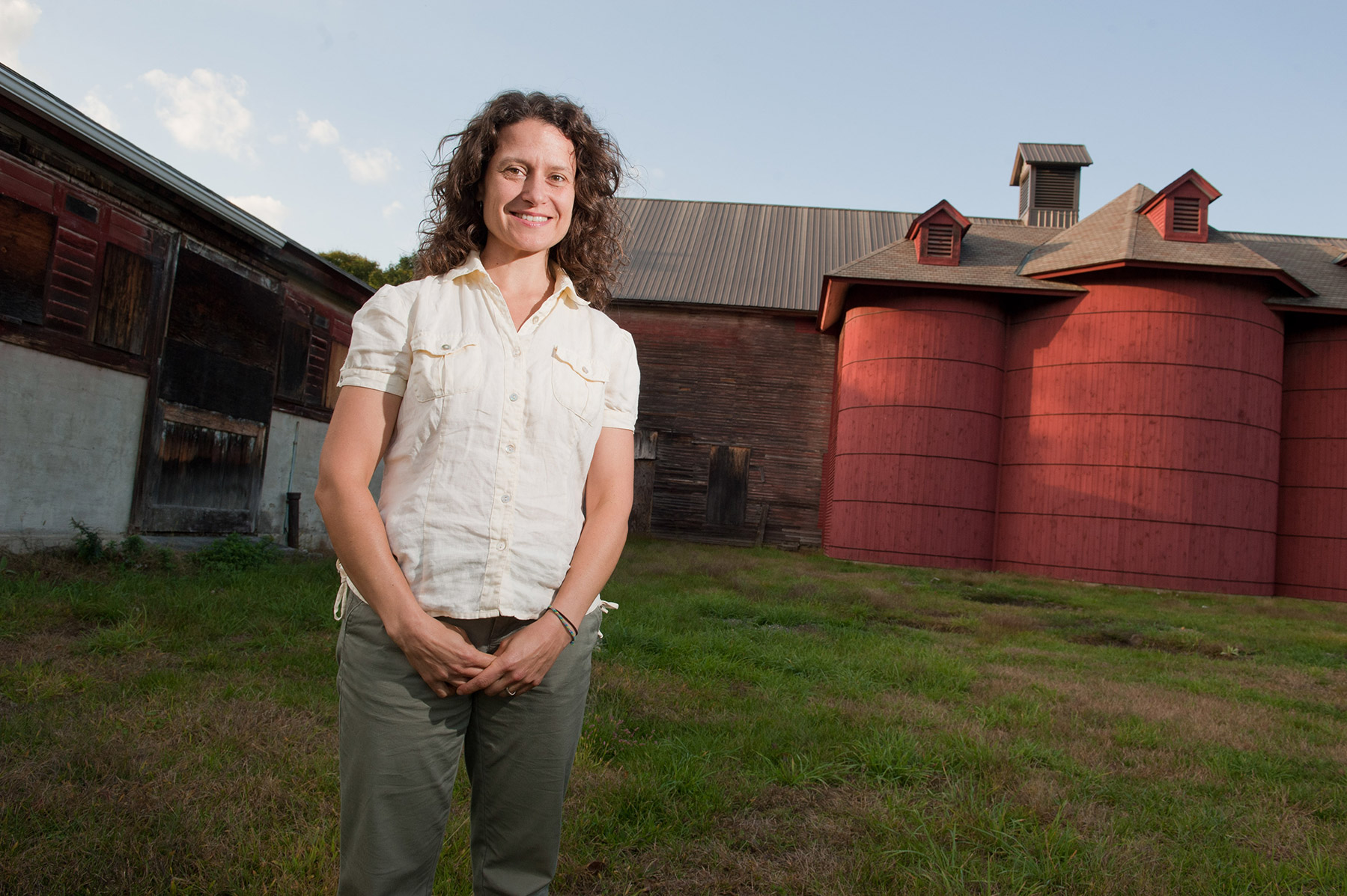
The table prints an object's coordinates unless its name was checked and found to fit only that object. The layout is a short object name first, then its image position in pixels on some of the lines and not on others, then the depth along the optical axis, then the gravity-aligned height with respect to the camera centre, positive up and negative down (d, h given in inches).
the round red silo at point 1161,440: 630.5 +74.4
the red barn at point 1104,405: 634.2 +100.3
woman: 61.8 -4.9
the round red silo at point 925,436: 685.9 +65.1
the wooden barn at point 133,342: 329.7 +47.3
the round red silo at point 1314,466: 662.5 +69.8
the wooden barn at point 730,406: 826.2 +90.5
